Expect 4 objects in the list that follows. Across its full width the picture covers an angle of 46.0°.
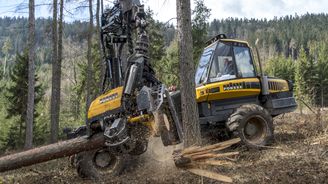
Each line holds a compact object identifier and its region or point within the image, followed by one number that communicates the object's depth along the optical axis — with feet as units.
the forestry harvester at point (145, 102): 22.16
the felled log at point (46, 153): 25.61
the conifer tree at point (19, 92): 80.41
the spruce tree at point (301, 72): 171.42
